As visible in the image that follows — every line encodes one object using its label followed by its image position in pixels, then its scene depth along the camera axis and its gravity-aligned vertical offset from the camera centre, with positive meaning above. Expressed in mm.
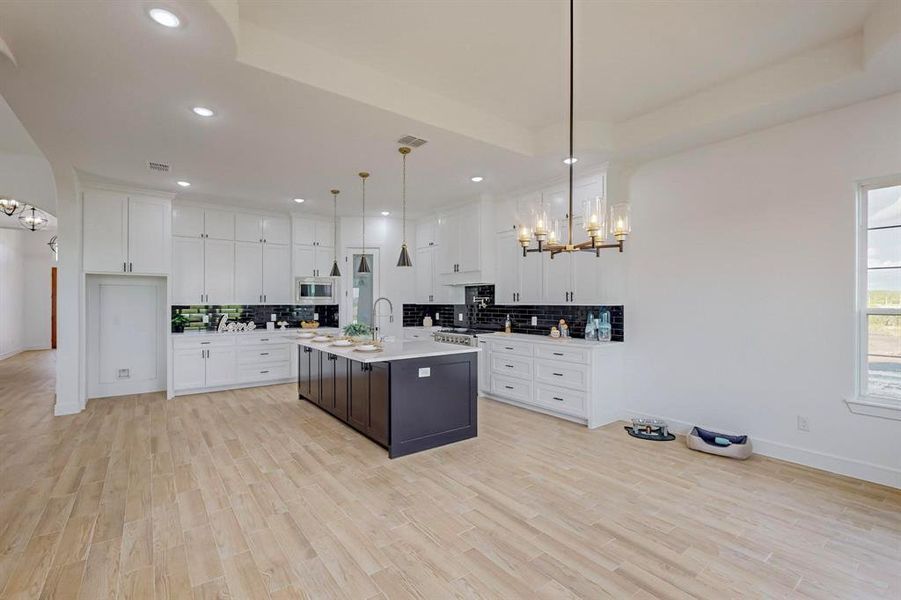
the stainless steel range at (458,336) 5633 -549
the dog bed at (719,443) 3557 -1261
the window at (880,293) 3117 +38
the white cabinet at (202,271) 6074 +362
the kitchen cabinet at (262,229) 6566 +1062
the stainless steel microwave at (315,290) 6918 +97
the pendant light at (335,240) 7139 +943
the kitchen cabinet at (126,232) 5293 +817
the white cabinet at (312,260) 6906 +586
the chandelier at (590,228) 2775 +477
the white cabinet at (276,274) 6773 +356
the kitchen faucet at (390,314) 7258 -306
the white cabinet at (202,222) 6086 +1078
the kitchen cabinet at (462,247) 6039 +732
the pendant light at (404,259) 4322 +379
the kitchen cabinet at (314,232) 6930 +1058
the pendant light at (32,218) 7841 +1450
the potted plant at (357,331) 4615 -384
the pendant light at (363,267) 4512 +312
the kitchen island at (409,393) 3629 -894
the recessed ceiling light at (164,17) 2154 +1439
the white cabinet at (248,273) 6523 +357
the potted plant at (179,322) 6209 -393
